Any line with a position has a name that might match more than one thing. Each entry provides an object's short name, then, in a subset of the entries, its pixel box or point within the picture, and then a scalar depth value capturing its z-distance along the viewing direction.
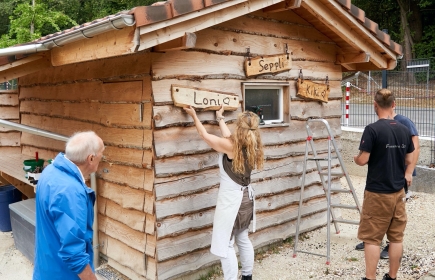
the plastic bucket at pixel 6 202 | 7.27
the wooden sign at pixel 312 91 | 5.74
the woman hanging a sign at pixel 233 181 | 3.88
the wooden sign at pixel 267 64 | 5.03
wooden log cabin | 4.09
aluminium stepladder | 4.99
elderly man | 2.45
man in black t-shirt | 3.96
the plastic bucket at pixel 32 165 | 5.90
